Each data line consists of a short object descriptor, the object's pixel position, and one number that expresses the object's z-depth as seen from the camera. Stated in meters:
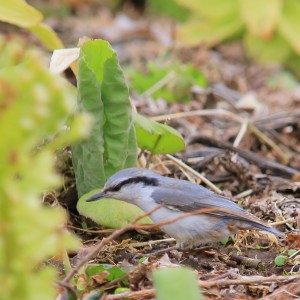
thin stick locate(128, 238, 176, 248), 7.36
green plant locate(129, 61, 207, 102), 13.07
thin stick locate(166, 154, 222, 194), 8.79
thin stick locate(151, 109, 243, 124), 10.44
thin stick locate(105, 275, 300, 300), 5.48
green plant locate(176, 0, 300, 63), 15.67
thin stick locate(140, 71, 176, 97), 12.81
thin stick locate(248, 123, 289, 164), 11.18
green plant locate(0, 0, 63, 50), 9.11
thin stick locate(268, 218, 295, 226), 7.86
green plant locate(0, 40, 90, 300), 3.69
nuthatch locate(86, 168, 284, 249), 7.22
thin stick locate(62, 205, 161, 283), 4.88
